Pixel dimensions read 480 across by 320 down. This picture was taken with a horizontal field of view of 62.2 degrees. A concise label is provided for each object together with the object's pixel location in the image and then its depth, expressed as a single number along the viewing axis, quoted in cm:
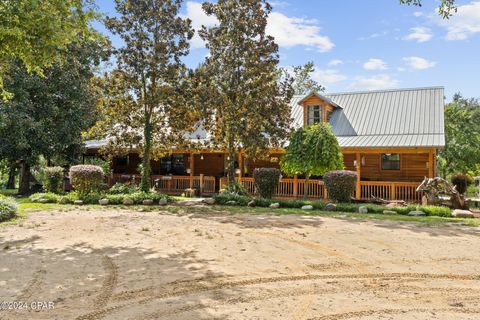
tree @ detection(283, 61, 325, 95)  4909
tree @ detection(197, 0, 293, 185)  1766
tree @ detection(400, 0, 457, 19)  997
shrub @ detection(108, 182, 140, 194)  1864
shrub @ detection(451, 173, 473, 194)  2281
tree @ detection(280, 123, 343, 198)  1731
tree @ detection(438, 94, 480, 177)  3036
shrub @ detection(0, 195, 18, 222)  1154
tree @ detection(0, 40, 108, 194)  2111
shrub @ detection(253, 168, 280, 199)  1723
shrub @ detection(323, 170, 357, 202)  1553
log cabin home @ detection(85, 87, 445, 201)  1864
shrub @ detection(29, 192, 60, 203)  1658
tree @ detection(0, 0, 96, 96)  906
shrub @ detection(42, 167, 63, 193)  1994
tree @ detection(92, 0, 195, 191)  1739
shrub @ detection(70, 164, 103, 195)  1712
